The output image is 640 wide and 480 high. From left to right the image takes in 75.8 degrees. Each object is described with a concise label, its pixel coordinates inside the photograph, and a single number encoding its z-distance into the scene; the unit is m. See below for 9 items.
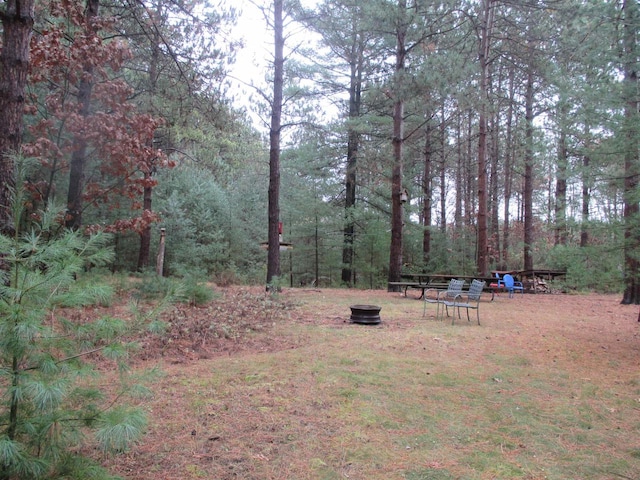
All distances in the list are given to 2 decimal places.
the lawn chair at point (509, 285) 12.65
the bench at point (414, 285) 10.59
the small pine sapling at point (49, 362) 1.81
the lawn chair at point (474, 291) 7.71
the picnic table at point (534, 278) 15.28
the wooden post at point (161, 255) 9.92
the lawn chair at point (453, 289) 8.52
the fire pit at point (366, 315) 7.47
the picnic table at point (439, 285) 10.73
